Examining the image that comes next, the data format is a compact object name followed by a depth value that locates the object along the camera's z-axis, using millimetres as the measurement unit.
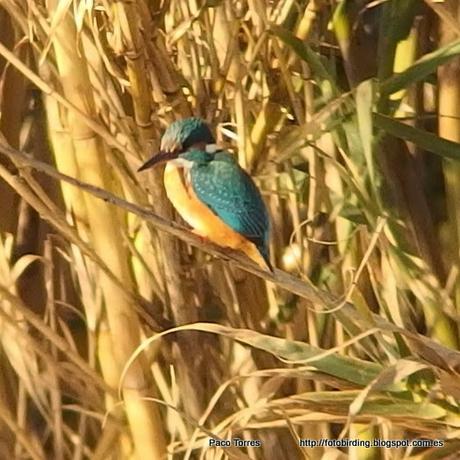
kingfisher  10076
